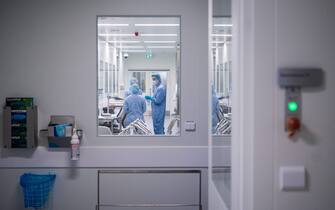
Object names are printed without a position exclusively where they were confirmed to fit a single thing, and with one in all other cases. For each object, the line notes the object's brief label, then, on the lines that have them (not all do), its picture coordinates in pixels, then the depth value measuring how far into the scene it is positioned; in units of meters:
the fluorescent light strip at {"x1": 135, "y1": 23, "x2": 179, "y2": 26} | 3.74
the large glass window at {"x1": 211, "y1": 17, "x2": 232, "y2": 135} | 1.54
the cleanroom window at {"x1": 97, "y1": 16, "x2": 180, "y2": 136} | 3.28
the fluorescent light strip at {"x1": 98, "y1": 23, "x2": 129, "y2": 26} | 3.50
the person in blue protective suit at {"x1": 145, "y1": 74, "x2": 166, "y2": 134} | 3.55
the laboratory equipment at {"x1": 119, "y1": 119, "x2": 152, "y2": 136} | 3.33
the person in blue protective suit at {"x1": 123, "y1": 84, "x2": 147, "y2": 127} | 3.78
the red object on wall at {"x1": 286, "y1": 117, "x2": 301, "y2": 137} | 1.21
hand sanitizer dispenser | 3.03
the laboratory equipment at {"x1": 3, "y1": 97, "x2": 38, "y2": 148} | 3.04
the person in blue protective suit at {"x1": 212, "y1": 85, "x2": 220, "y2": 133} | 1.91
